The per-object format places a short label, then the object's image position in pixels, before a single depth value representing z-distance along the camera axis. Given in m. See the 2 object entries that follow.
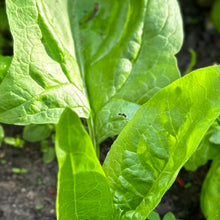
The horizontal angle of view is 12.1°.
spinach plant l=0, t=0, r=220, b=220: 0.37
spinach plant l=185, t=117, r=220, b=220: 0.41
